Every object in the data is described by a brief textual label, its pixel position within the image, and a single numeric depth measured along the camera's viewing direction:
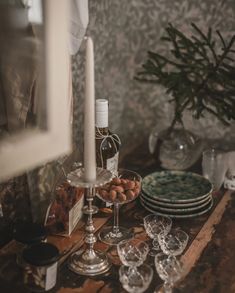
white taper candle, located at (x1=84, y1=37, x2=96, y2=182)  0.85
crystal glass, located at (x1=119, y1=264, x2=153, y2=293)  0.92
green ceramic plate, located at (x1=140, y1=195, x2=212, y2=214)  1.23
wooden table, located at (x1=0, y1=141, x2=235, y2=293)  0.98
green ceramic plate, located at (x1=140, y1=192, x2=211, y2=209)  1.23
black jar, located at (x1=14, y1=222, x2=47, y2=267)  1.00
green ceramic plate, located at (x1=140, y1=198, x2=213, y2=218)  1.23
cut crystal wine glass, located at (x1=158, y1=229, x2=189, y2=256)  1.06
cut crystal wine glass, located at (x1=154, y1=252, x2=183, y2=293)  0.94
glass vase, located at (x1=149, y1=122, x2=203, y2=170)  1.55
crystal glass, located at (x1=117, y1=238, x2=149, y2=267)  1.01
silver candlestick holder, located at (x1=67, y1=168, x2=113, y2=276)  0.96
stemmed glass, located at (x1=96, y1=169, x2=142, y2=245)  1.13
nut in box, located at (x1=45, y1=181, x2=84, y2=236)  1.15
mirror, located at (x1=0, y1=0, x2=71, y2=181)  0.66
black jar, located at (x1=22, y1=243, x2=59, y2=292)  0.93
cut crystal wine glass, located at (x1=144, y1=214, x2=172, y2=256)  1.13
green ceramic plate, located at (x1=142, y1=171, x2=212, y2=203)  1.31
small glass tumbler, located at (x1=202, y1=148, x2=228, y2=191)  1.46
